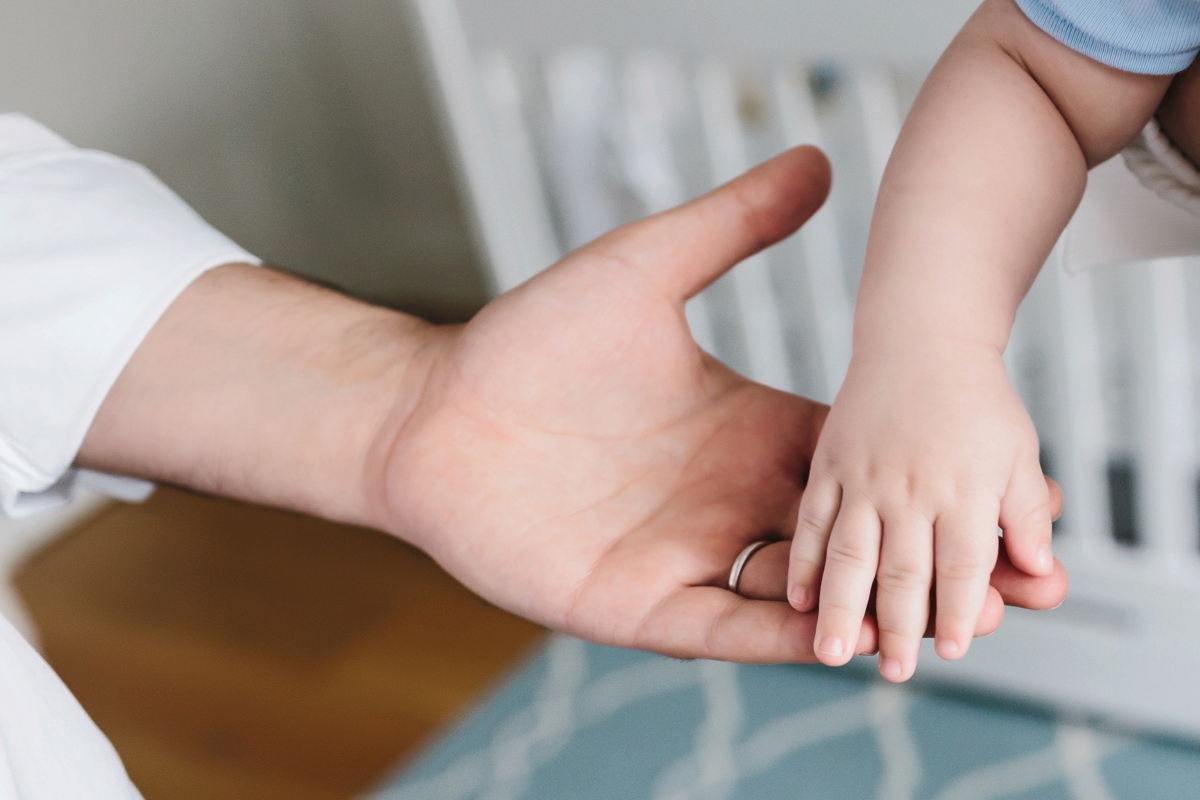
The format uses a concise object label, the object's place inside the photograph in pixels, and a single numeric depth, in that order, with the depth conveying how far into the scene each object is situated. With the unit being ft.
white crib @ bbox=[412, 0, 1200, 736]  3.52
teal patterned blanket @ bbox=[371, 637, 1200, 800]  3.90
